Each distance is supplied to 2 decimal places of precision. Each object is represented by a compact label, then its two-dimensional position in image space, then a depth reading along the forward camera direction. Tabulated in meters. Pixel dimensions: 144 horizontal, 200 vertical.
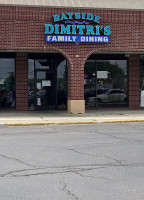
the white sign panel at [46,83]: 23.73
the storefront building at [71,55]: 20.22
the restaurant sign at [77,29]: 20.27
